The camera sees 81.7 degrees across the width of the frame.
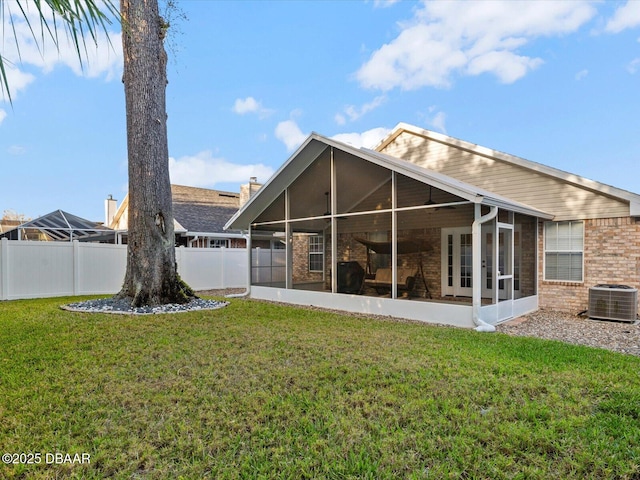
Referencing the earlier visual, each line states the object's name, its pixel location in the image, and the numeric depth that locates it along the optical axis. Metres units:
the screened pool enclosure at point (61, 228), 17.28
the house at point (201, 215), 17.92
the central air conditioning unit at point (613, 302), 7.50
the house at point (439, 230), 7.92
